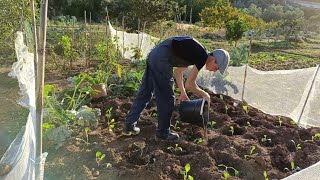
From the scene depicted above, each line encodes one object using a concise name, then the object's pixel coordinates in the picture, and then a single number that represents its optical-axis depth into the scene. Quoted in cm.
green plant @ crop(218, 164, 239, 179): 197
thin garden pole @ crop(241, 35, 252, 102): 297
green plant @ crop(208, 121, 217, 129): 263
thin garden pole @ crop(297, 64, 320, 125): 269
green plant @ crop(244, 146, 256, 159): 220
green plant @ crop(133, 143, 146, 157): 229
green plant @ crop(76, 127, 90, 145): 235
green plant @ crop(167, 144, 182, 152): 229
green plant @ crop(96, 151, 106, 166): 212
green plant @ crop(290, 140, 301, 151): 234
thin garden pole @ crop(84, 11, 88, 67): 423
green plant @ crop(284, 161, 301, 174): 209
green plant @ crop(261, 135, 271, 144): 242
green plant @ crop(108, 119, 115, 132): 255
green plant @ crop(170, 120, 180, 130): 257
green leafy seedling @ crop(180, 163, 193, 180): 193
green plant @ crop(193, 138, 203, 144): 238
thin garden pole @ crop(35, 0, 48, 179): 132
